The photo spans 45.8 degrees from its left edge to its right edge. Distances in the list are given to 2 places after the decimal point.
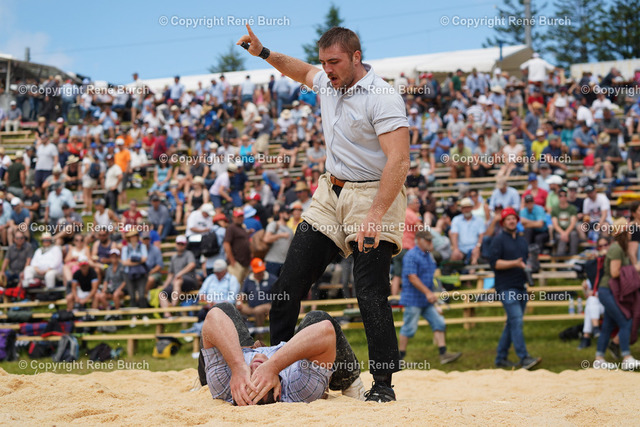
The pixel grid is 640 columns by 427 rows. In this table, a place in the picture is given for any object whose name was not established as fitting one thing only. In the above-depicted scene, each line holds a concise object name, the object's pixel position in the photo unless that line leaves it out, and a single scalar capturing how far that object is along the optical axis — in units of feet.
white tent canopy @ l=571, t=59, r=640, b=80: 97.96
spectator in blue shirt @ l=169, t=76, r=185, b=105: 85.51
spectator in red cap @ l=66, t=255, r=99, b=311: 43.78
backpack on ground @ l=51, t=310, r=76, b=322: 39.60
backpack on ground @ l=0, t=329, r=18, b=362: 37.52
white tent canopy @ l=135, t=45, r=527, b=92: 89.38
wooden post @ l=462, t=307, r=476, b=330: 38.17
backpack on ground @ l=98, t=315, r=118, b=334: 41.27
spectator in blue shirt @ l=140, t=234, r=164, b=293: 44.01
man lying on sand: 15.10
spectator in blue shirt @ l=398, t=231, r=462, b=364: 33.35
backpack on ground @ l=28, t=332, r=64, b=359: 38.22
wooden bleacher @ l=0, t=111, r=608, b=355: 36.96
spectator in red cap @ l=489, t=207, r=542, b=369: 31.68
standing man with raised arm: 15.99
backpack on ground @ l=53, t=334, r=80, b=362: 36.60
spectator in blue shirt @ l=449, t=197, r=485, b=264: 41.88
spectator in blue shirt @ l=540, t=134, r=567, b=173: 51.16
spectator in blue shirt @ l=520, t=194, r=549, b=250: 42.45
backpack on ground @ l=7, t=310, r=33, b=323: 42.70
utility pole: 97.90
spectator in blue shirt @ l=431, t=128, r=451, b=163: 57.11
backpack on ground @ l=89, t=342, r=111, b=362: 36.58
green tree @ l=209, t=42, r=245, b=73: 200.54
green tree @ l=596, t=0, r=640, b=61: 146.41
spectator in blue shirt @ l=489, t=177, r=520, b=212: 44.45
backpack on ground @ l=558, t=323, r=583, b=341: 35.65
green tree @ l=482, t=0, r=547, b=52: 184.96
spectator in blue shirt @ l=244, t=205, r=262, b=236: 44.93
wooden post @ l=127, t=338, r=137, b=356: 38.28
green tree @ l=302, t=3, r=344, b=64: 177.88
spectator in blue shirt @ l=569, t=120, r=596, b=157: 54.24
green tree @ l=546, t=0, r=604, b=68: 163.70
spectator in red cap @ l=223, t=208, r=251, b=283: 41.16
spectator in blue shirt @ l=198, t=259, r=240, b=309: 36.76
